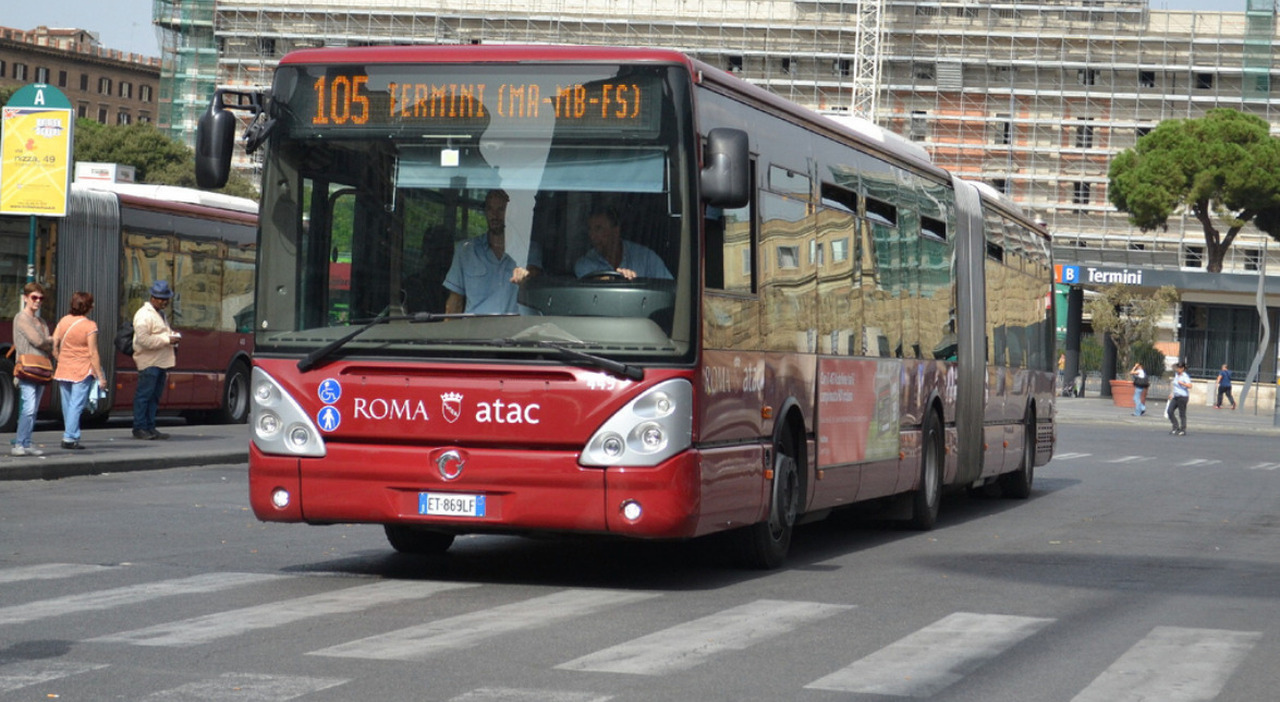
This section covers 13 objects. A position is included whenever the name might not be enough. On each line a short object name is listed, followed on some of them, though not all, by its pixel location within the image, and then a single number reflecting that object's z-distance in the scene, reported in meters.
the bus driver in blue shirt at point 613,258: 10.09
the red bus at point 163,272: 25.55
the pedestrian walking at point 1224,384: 64.31
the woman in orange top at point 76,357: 19.80
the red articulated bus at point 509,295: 10.02
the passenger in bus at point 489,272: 10.15
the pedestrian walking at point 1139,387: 55.50
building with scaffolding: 99.81
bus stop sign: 20.83
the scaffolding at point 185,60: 103.44
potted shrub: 66.62
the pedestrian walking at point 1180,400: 44.38
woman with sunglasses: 18.75
